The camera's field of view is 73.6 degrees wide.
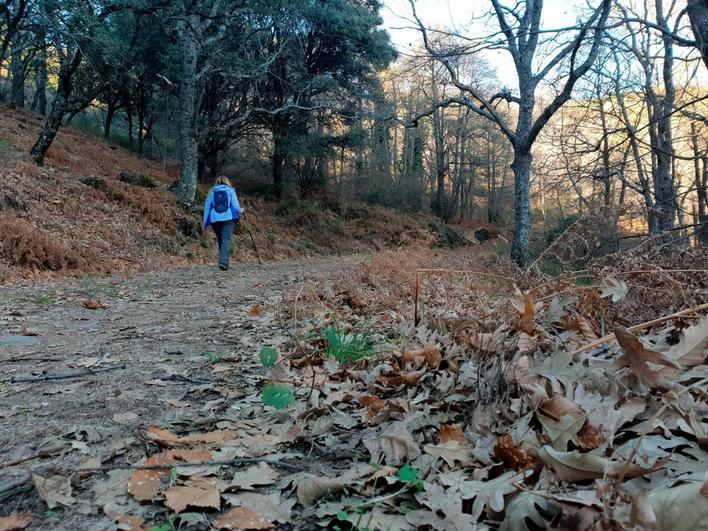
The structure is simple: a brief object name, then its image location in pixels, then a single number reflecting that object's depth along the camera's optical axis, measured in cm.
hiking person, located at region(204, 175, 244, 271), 938
